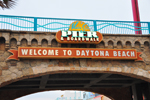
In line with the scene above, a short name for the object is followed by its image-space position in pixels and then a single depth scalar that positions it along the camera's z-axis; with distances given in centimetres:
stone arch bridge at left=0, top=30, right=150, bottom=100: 1294
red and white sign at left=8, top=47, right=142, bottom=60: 1295
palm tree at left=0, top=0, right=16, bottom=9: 1123
